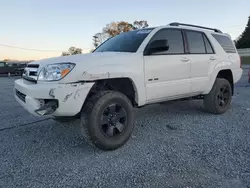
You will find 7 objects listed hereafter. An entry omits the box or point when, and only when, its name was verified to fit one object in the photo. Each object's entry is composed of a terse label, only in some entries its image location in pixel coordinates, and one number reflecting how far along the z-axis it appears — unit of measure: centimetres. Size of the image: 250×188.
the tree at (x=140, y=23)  5444
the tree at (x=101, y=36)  4871
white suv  281
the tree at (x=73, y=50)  5309
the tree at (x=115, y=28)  4816
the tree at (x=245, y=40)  5372
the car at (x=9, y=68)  2611
